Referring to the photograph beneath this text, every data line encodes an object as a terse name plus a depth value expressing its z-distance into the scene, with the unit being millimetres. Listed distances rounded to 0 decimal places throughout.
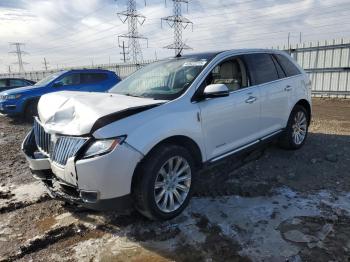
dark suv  15114
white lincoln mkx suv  3176
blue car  11102
